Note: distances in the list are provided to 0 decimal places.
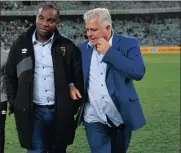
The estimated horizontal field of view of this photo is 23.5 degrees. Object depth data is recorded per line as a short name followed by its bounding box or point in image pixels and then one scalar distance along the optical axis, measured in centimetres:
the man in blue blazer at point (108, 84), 358
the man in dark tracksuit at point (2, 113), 513
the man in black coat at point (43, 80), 400
